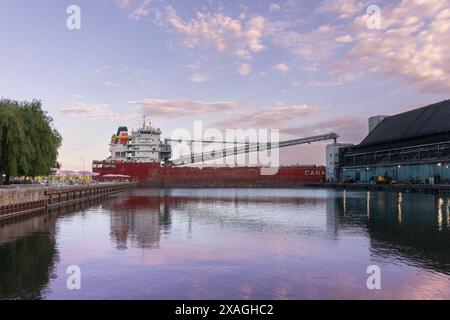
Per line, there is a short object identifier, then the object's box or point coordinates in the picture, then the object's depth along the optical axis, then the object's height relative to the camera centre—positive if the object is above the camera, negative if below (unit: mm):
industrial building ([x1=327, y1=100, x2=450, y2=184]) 79731 +5324
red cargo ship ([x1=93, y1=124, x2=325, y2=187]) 114125 +1220
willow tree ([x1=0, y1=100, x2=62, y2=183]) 40750 +4032
